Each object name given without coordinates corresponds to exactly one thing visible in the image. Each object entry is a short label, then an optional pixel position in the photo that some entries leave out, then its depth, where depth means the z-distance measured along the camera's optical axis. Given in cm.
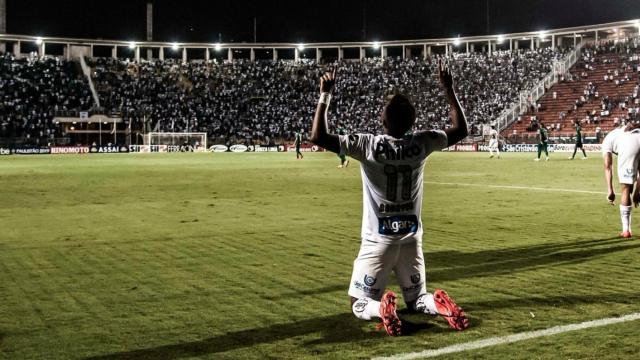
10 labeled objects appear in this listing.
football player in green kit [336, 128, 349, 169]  3350
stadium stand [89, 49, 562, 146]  7162
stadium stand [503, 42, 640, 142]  5963
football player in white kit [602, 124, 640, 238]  1105
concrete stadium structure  7738
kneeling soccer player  561
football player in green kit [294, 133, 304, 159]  4656
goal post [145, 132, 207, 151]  6756
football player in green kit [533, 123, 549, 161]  3806
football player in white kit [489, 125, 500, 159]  4438
